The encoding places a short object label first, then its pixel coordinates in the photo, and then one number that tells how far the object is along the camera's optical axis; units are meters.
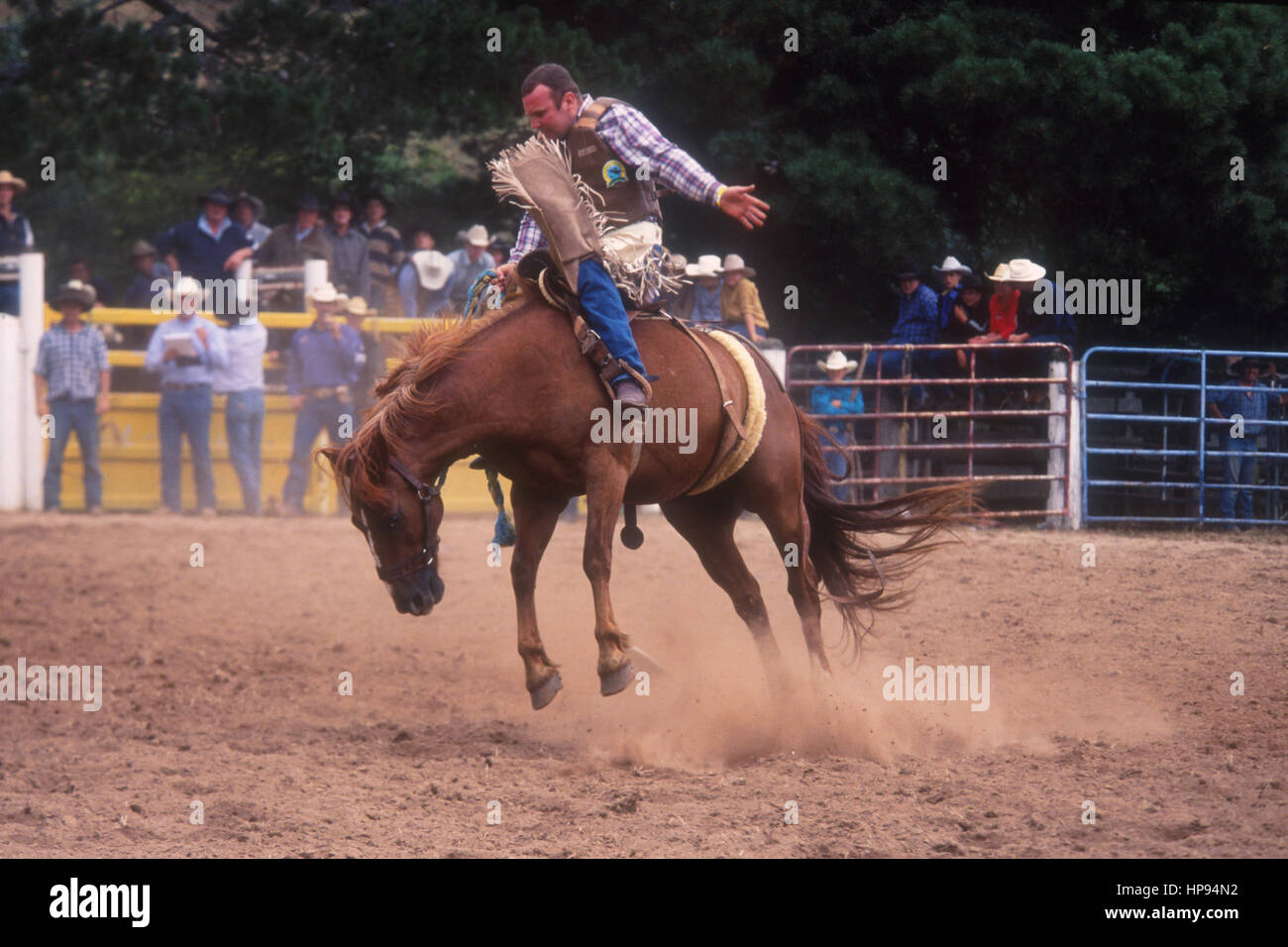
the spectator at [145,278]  12.47
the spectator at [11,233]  12.47
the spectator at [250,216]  12.70
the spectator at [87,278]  13.17
